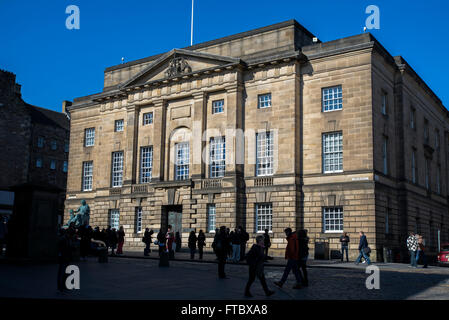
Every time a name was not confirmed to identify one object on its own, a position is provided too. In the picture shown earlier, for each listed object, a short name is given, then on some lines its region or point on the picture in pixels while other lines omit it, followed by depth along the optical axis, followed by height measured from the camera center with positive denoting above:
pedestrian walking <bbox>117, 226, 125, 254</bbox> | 29.61 -0.79
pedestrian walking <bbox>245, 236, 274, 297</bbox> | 12.46 -0.96
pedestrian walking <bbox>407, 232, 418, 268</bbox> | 24.59 -0.73
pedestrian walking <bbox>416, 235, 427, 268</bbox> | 24.72 -0.95
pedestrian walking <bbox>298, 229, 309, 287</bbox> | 15.28 -0.71
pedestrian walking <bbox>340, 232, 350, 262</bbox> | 27.47 -0.69
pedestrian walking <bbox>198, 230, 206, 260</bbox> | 27.53 -0.84
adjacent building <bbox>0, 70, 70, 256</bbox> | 58.38 +10.19
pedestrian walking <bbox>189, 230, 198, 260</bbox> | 27.44 -0.98
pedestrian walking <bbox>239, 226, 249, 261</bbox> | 25.69 -0.74
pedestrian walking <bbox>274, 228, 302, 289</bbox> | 14.36 -0.80
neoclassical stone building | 30.77 +5.98
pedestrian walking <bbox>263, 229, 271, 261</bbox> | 27.22 -0.72
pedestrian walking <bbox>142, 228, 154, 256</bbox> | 29.62 -0.88
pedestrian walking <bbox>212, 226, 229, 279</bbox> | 17.03 -0.78
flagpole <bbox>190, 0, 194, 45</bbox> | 40.42 +16.11
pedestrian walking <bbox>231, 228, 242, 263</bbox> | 25.45 -0.82
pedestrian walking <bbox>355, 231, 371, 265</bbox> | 24.19 -0.92
